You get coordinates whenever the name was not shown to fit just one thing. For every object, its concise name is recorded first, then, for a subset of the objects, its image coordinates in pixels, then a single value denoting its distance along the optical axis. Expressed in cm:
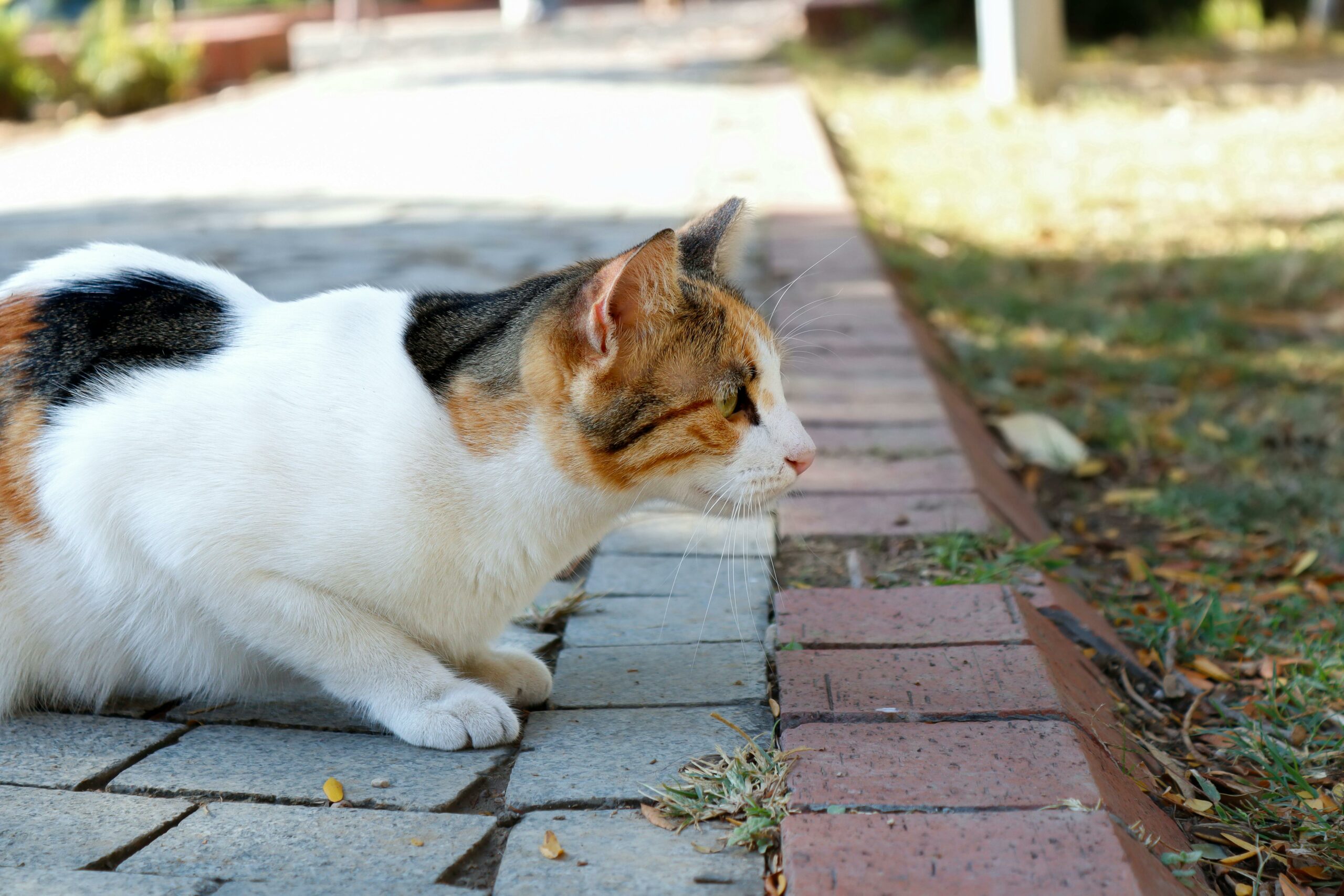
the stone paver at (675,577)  266
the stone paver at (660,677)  221
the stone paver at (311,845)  167
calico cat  198
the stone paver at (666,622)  246
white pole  883
